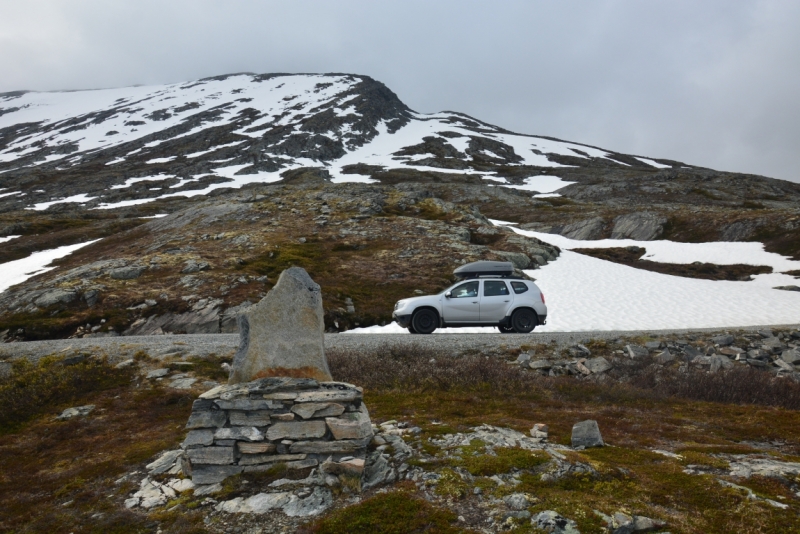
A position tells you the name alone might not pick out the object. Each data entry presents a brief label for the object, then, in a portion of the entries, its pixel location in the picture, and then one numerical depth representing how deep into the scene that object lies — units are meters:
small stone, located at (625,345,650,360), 12.66
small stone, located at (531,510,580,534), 4.39
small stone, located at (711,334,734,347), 13.62
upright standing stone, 6.94
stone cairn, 6.09
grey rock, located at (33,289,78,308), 22.06
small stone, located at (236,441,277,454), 6.18
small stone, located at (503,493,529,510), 4.89
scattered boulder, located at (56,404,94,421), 9.09
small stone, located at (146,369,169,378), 11.14
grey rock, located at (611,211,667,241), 50.16
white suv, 16.91
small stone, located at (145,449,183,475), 6.45
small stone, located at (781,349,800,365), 12.14
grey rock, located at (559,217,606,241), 53.47
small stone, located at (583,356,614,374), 11.70
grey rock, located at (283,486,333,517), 5.24
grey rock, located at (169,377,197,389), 10.47
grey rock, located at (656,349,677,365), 12.14
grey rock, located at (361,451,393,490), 5.76
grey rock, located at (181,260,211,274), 26.22
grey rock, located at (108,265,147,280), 25.83
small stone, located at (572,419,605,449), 6.64
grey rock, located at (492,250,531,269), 32.16
